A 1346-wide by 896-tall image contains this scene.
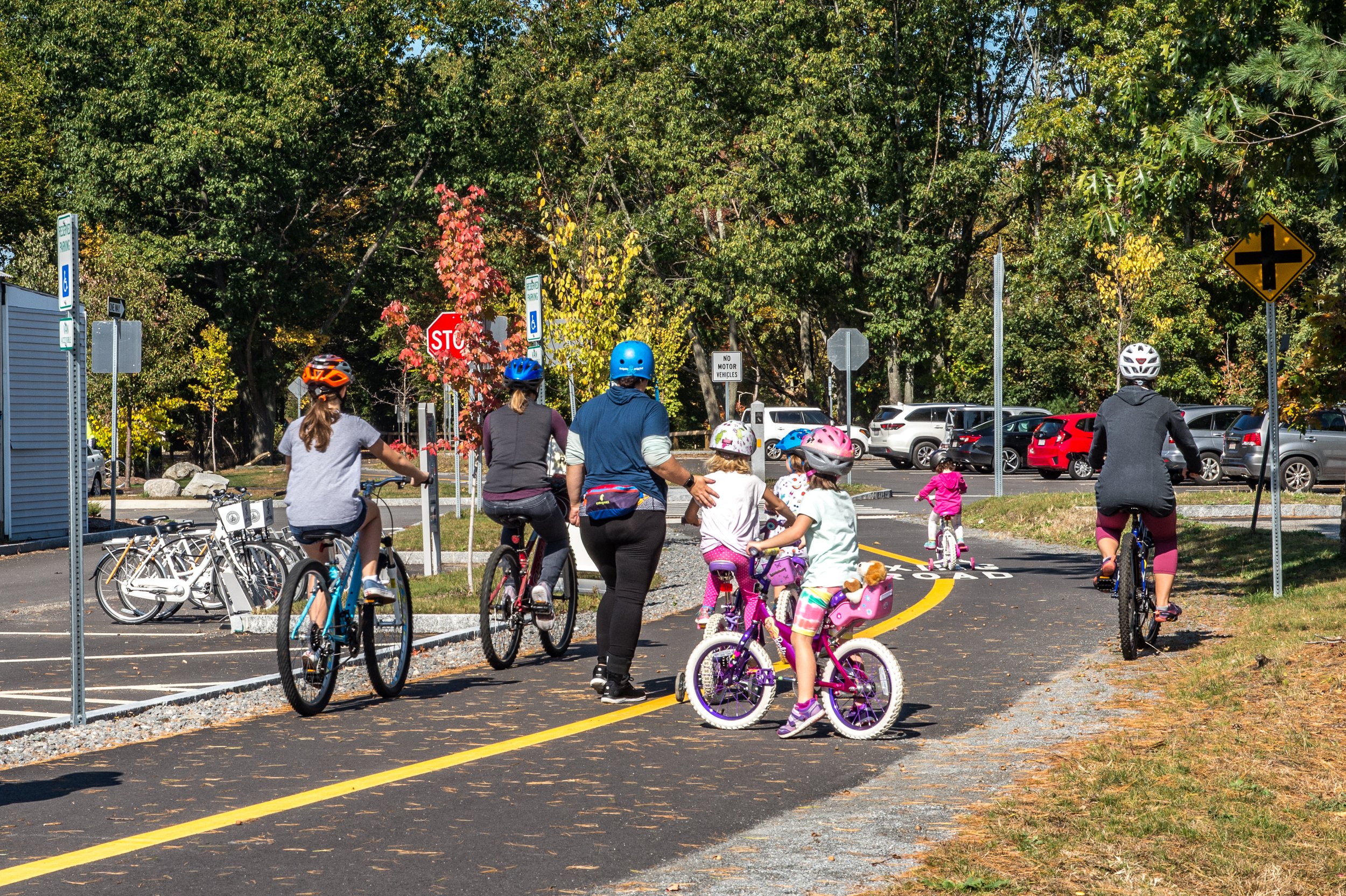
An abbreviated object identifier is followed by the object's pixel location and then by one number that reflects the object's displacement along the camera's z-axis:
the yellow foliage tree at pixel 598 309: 37.84
